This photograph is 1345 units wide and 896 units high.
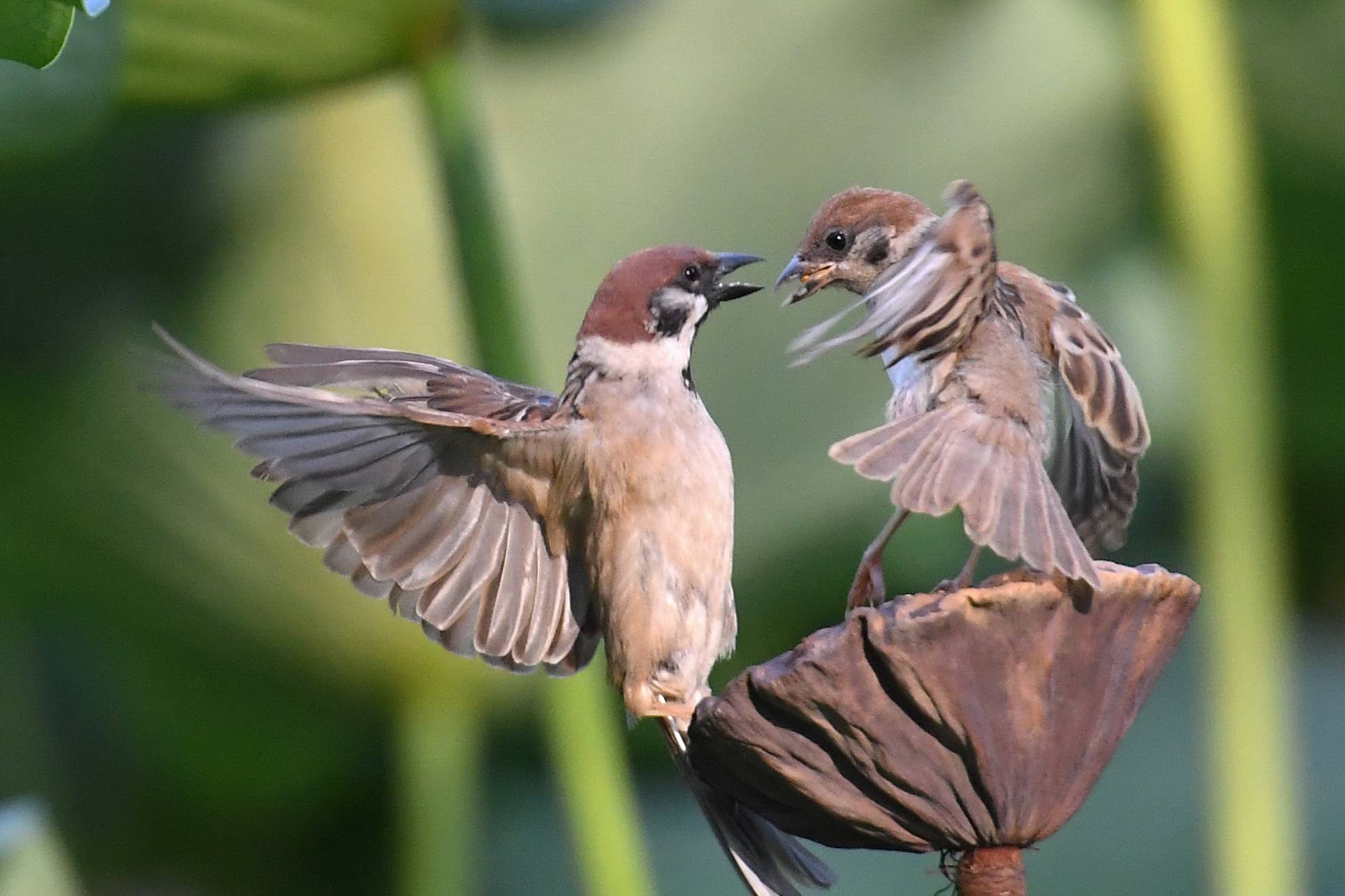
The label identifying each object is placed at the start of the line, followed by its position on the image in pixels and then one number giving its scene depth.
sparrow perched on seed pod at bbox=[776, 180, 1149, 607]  2.86
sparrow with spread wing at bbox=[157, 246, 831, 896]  3.67
